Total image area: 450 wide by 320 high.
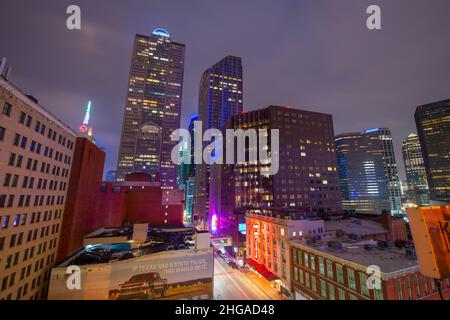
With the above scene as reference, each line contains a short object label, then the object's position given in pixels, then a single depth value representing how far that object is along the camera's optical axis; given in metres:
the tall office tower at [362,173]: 164.12
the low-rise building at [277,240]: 37.69
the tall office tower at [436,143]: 135.00
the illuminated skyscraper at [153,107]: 144.12
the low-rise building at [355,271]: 21.47
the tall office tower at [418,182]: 167.38
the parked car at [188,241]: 41.33
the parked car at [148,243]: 40.17
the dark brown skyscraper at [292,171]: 83.44
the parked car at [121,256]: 32.53
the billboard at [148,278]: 29.06
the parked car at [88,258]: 31.69
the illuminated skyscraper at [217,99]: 147.38
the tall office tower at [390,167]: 164.62
